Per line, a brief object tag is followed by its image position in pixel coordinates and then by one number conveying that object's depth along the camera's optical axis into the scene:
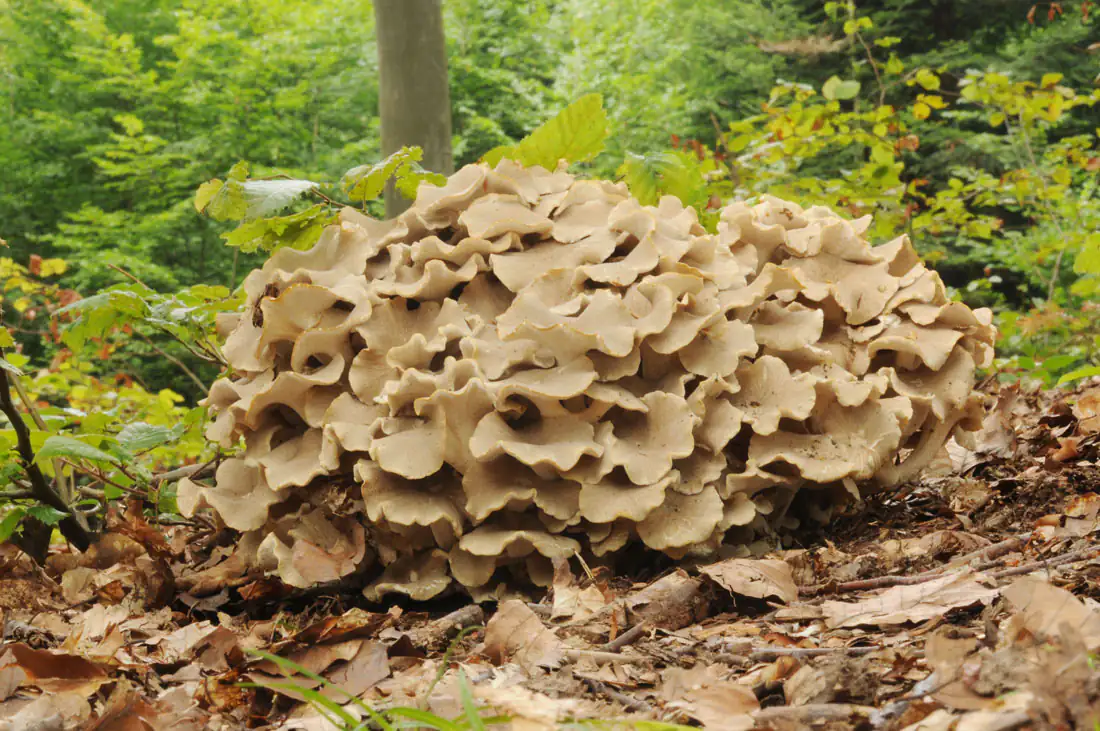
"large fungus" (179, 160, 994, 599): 2.40
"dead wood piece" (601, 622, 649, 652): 1.84
